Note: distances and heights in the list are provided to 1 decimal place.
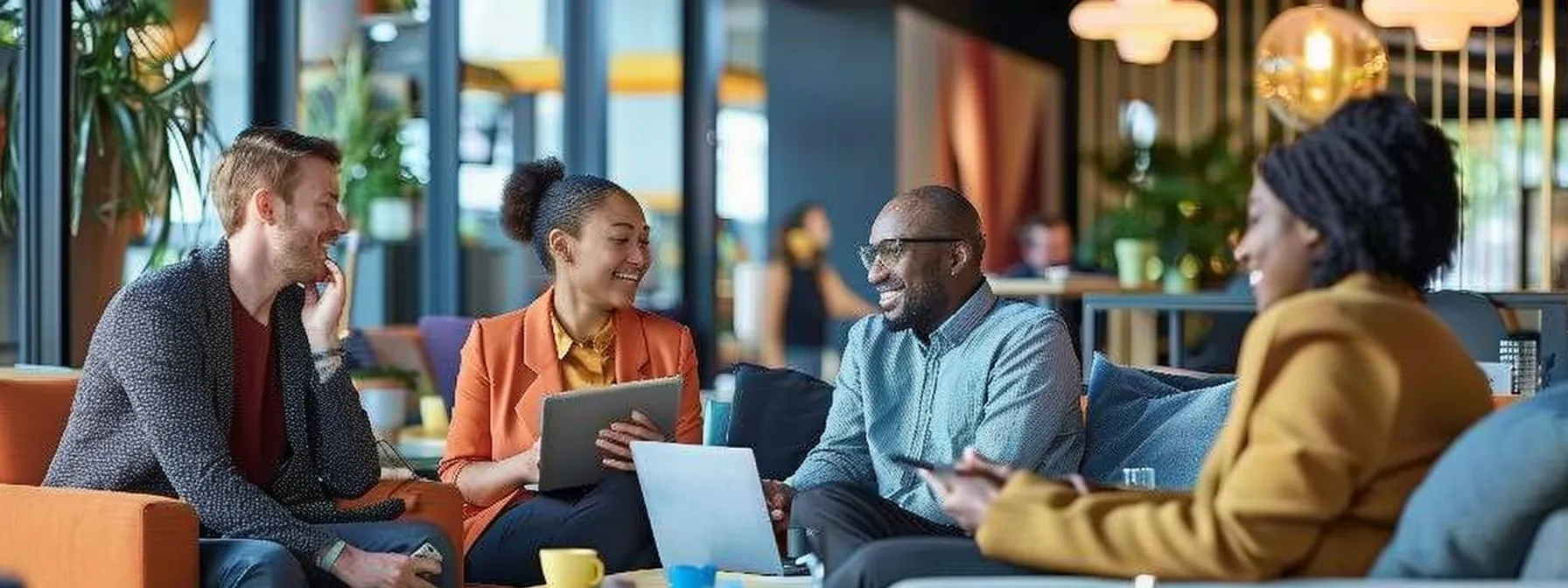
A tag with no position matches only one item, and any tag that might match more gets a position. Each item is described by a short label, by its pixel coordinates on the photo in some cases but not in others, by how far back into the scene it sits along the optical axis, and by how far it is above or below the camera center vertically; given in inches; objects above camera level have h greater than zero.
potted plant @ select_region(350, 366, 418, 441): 239.5 -14.3
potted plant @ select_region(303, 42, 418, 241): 340.8 +14.5
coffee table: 151.3 -20.8
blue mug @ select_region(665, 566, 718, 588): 144.5 -19.0
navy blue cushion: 186.1 -12.6
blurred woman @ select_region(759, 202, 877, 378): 522.9 -7.7
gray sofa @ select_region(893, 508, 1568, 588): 102.4 -13.0
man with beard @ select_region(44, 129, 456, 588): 153.0 -9.9
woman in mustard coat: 102.0 -6.0
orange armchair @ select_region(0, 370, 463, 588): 146.3 -16.7
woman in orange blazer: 181.8 -7.8
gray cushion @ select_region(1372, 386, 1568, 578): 102.7 -10.2
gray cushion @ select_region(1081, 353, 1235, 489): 165.3 -11.4
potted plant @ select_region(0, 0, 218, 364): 227.5 +10.7
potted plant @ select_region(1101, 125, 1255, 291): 533.6 +13.0
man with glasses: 159.9 -8.0
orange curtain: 614.5 +32.1
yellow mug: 145.0 -18.5
